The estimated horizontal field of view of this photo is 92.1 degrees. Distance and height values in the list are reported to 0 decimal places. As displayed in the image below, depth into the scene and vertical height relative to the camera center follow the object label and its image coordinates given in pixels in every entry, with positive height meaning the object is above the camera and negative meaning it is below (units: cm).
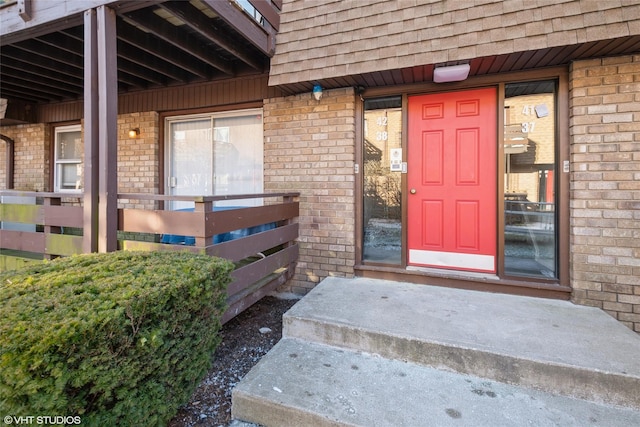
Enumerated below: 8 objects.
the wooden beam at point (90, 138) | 256 +59
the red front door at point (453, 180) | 319 +30
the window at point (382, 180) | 353 +32
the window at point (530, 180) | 301 +28
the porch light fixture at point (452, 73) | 286 +129
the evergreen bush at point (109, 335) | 111 -53
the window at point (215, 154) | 427 +78
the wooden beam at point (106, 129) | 252 +65
